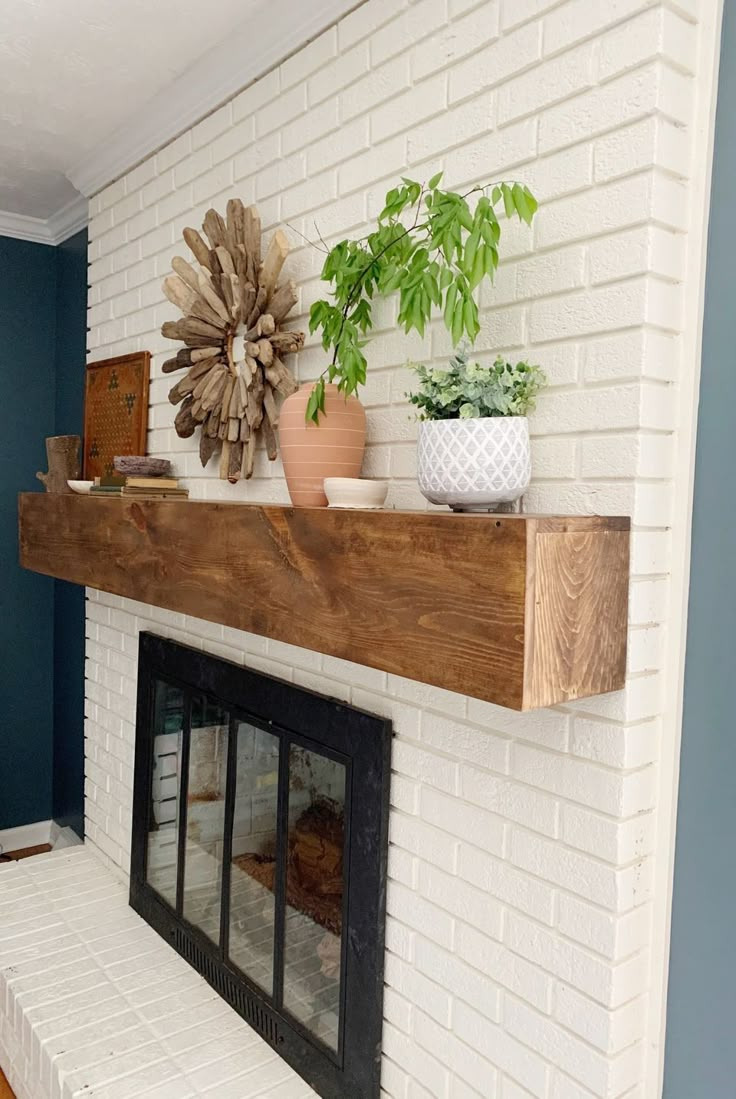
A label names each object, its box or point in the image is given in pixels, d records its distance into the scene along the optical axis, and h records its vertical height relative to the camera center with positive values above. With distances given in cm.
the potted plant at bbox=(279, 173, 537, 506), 117 +31
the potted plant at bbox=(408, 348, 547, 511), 114 +9
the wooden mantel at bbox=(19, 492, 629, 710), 101 -14
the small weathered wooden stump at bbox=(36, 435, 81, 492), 258 +7
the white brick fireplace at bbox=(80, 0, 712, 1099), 114 +6
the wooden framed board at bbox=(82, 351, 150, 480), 244 +23
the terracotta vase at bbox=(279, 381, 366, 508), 150 +8
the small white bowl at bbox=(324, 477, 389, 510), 138 +0
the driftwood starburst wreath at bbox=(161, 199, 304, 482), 178 +35
